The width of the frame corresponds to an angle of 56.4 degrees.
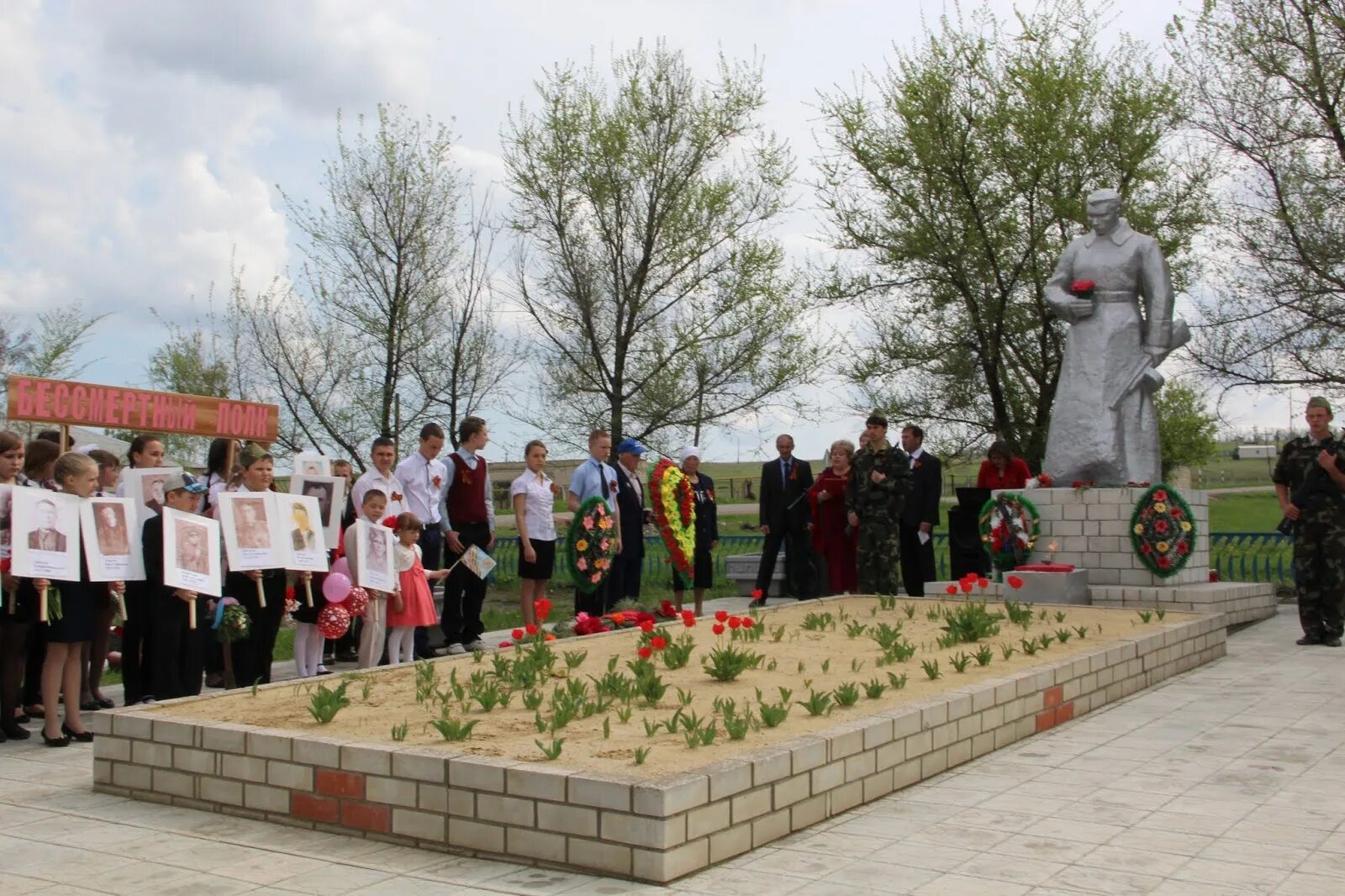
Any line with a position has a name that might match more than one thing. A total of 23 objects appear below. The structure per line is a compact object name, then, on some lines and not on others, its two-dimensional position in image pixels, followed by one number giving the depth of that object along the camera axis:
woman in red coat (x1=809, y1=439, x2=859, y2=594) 12.87
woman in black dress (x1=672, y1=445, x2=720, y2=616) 12.09
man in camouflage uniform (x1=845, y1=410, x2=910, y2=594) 11.95
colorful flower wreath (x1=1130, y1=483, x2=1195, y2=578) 11.04
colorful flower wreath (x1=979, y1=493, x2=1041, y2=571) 11.79
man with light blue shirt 10.90
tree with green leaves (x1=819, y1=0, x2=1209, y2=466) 19.23
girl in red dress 8.64
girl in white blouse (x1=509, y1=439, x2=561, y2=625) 10.33
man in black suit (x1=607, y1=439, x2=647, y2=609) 11.34
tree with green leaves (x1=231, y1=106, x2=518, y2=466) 19.61
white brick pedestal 11.45
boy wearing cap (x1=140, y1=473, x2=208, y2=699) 6.83
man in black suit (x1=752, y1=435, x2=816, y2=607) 12.99
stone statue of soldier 11.88
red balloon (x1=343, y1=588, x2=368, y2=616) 7.96
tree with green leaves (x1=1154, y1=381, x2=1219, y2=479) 21.69
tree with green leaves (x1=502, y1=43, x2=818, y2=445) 19.95
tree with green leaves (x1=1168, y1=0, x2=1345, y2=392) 15.53
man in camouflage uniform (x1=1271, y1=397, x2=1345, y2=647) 9.93
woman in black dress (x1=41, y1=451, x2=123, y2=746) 6.48
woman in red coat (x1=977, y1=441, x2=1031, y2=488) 12.82
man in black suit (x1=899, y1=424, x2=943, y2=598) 12.45
